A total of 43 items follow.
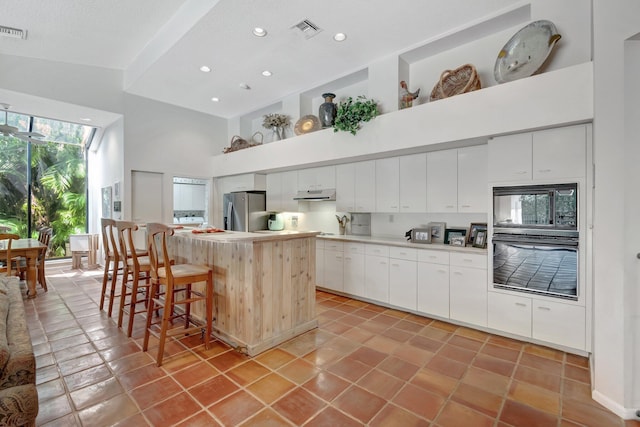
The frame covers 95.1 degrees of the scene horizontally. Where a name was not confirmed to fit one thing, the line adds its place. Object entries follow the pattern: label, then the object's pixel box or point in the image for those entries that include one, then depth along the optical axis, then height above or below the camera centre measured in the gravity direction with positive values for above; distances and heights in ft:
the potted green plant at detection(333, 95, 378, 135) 12.07 +4.11
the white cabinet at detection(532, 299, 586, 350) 8.27 -3.24
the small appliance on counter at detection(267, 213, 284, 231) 18.52 -0.63
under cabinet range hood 15.06 +0.93
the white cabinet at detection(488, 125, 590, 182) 8.25 +1.74
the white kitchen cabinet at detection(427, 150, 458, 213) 11.21 +1.23
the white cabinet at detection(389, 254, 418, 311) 11.46 -2.83
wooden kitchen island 8.39 -2.26
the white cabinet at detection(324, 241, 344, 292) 13.88 -2.57
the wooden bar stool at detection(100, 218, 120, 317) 10.87 -1.88
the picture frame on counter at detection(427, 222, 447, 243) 12.26 -0.79
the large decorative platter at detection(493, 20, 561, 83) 8.68 +4.98
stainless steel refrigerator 18.01 +0.07
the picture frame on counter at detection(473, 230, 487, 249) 10.49 -0.99
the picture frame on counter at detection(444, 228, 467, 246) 11.72 -0.85
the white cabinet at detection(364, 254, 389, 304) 12.29 -2.80
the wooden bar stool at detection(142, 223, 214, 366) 7.77 -1.88
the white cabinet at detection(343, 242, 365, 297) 13.12 -2.60
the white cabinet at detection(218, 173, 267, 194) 18.26 +1.93
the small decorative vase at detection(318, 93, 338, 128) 13.84 +4.80
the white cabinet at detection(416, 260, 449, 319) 10.69 -2.89
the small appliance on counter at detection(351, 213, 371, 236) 15.10 -0.61
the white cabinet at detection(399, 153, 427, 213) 12.00 +1.22
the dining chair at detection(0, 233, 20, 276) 12.68 -1.87
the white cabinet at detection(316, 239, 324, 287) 14.71 -2.53
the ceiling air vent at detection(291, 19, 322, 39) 10.30 +6.65
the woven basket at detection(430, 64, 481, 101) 10.07 +4.72
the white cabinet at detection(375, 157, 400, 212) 12.79 +1.24
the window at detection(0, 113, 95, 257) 20.07 +2.24
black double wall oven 8.37 -0.81
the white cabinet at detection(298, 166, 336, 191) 15.30 +1.85
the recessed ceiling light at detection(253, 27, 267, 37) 10.66 +6.66
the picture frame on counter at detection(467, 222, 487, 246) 10.96 -0.63
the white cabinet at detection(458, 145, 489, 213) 10.55 +1.21
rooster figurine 11.86 +4.71
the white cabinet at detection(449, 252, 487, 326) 9.91 -2.62
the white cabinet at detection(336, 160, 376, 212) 13.69 +1.24
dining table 13.24 -1.98
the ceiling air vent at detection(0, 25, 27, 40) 11.54 +7.22
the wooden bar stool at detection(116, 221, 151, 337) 9.43 -1.99
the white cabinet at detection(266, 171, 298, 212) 17.26 +1.31
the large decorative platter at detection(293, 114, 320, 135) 15.31 +4.61
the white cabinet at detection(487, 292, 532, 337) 9.09 -3.23
